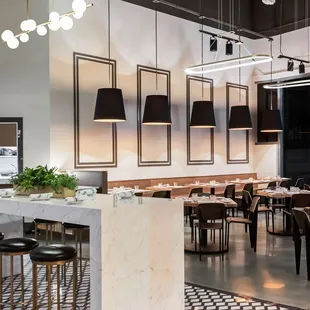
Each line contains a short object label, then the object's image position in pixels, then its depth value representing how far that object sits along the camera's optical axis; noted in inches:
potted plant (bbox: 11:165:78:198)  166.2
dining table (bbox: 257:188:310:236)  335.3
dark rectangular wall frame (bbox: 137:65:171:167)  409.7
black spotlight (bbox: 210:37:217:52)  422.7
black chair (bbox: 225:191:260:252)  279.7
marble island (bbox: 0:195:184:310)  127.9
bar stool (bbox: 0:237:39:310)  159.9
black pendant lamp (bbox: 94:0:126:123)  319.6
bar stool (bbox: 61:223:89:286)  196.3
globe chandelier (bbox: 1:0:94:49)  185.6
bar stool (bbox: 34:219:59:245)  213.9
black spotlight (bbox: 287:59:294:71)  453.4
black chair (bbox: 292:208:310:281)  208.5
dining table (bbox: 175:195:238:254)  275.4
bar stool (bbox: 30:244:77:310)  140.6
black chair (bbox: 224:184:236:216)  405.7
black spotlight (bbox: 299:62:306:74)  455.5
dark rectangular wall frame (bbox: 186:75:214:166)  458.9
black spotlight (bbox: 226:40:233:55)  415.9
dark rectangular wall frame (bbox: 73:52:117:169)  358.9
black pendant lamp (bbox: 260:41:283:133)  452.8
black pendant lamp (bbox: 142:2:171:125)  363.3
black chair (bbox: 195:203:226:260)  259.9
